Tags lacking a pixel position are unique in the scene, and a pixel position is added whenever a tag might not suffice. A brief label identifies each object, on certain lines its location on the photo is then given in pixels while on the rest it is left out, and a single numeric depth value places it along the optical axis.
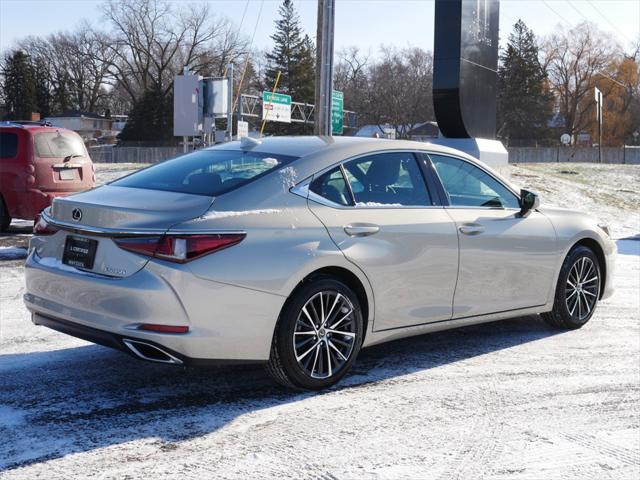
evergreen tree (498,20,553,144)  86.62
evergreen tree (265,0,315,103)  82.69
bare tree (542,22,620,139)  91.89
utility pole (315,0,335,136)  16.34
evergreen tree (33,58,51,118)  91.81
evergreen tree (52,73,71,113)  93.56
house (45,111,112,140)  90.00
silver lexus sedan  4.27
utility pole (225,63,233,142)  28.53
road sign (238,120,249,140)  33.53
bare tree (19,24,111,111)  89.00
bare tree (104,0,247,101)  87.62
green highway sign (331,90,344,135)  33.78
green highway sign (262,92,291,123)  50.19
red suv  12.15
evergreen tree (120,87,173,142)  79.25
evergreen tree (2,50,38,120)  88.31
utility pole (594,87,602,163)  37.34
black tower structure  17.05
